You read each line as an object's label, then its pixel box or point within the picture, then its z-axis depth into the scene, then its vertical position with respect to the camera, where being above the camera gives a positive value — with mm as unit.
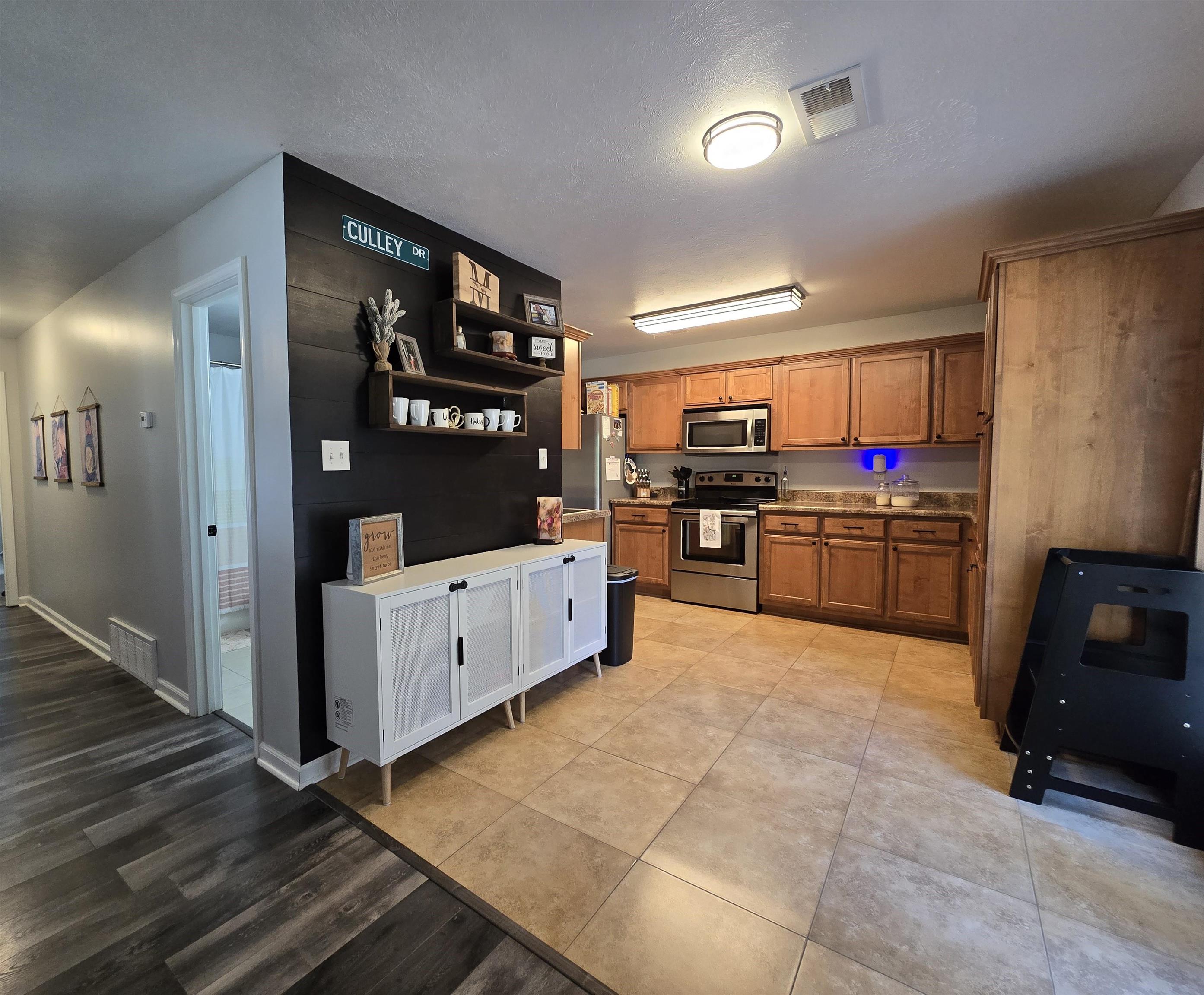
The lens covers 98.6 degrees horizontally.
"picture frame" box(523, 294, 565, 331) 3033 +947
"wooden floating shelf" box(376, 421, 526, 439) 2248 +196
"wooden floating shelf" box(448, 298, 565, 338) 2541 +812
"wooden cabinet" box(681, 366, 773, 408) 4812 +811
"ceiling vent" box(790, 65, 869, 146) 1659 +1239
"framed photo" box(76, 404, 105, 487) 3371 +188
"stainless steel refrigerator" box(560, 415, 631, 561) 4508 +27
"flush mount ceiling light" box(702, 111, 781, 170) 1825 +1208
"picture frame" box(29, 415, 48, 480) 4141 +227
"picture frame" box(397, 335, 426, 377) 2330 +533
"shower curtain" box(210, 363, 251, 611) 4039 -92
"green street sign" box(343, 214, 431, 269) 2252 +1050
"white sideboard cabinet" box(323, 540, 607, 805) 1972 -749
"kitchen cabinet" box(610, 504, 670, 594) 5156 -740
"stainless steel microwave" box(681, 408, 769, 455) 4793 +380
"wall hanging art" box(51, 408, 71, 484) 3762 +179
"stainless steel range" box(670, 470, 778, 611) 4605 -679
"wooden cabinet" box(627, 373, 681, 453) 5348 +598
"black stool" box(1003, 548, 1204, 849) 1860 -826
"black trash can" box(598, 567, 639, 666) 3383 -952
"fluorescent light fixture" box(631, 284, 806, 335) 3678 +1226
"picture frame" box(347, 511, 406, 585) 2076 -321
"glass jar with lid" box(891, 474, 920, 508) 4316 -178
